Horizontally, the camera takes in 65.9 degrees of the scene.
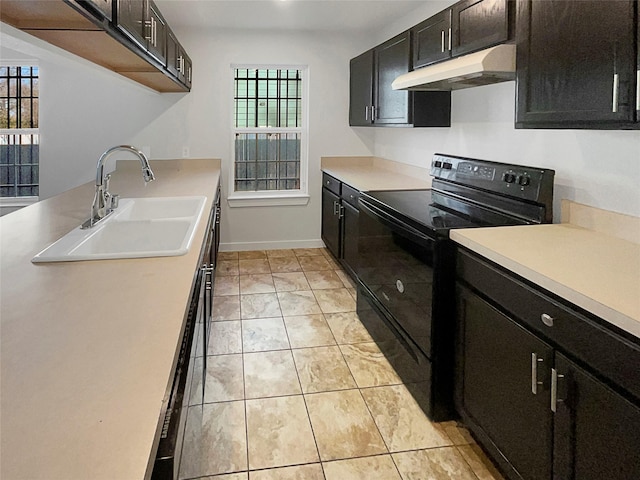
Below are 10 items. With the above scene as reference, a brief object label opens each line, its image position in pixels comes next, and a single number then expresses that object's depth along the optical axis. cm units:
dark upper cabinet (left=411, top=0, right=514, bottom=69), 217
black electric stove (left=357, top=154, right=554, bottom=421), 213
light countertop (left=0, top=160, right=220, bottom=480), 66
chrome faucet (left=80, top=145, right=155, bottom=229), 213
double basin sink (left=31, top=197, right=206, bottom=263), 164
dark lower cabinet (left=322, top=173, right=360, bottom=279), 394
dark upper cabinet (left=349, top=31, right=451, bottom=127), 341
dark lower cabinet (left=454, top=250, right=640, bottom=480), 121
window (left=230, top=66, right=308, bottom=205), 514
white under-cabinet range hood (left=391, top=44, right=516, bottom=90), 211
